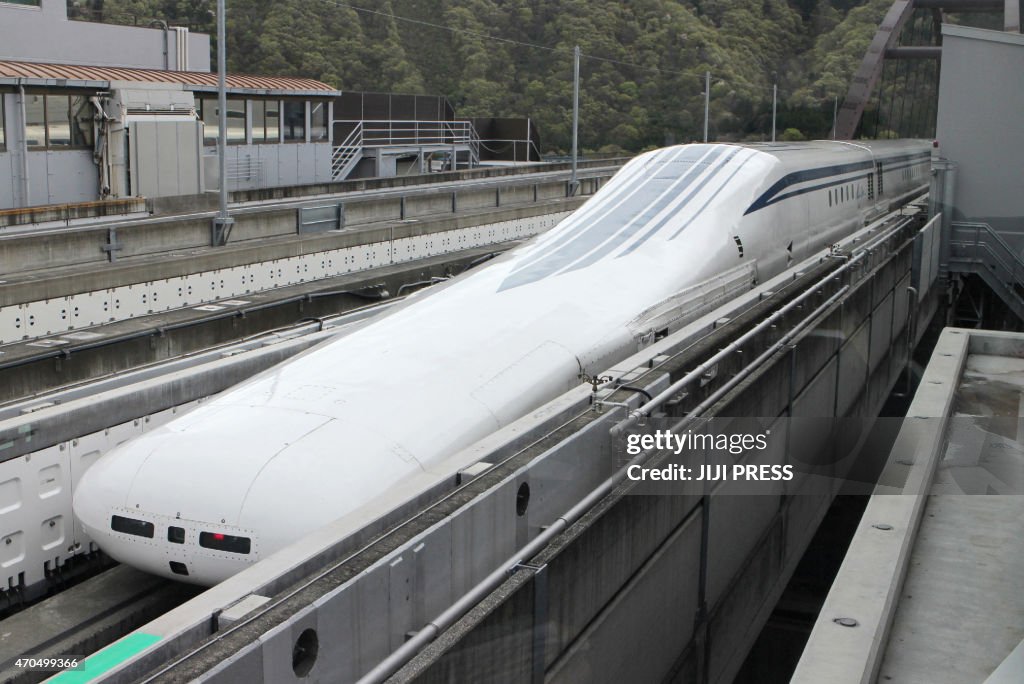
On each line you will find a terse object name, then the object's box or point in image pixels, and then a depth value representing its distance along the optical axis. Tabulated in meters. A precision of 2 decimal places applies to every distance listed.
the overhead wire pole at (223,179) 20.73
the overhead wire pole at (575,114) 34.12
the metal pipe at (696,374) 8.98
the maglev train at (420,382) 7.55
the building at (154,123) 27.50
